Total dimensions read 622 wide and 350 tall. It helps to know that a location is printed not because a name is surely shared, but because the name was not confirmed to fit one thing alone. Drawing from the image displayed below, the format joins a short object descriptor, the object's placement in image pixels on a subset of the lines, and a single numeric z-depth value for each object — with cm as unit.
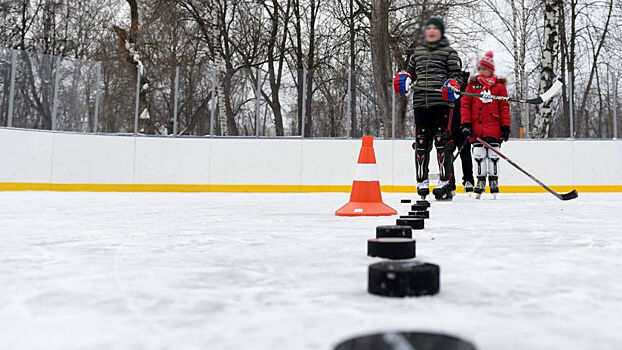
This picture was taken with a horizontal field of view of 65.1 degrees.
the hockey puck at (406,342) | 64
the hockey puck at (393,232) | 182
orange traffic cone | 352
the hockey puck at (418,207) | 371
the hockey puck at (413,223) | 252
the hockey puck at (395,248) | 152
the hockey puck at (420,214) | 311
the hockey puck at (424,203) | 387
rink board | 880
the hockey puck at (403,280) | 103
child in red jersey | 549
